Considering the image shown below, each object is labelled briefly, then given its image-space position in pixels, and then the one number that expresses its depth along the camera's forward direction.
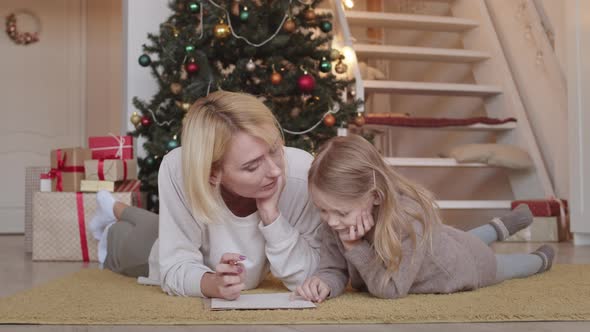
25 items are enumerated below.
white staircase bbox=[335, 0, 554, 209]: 4.16
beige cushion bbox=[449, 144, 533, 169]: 4.07
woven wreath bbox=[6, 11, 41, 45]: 5.13
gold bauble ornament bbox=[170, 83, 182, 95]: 3.42
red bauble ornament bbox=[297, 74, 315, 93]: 3.23
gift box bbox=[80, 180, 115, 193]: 3.09
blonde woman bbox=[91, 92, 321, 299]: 1.58
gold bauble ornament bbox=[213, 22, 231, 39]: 3.25
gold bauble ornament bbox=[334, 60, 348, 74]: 3.59
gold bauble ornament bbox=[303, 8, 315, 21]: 3.44
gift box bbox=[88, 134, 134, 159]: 3.25
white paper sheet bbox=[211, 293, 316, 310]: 1.51
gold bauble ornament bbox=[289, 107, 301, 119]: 3.35
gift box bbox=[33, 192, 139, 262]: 3.04
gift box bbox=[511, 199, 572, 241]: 3.75
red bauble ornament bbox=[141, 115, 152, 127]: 3.47
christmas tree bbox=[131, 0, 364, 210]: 3.31
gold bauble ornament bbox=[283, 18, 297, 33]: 3.34
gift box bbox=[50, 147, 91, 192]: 3.10
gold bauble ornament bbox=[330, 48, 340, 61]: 3.45
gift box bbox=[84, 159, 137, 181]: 3.10
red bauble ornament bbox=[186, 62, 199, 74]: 3.31
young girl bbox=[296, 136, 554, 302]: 1.57
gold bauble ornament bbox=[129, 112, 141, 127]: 3.48
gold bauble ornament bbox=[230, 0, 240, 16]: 3.34
